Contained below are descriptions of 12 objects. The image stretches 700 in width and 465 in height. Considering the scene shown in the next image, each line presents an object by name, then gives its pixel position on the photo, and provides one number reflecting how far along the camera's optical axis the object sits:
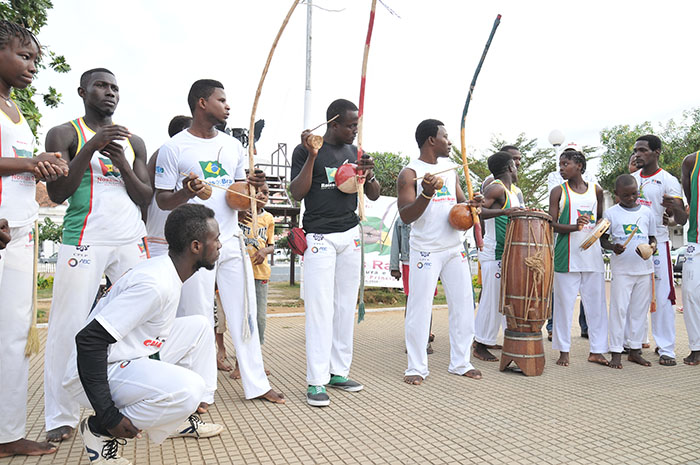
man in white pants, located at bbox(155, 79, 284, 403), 3.89
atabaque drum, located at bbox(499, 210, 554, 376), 4.99
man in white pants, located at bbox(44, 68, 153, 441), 3.29
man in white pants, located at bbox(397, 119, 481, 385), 4.79
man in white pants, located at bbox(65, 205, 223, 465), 2.54
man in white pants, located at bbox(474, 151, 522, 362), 5.88
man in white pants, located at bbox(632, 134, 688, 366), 5.68
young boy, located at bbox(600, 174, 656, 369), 5.64
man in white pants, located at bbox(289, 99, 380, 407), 4.26
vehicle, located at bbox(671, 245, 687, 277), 17.03
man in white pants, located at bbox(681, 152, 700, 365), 5.55
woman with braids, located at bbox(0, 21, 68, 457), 2.99
